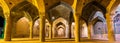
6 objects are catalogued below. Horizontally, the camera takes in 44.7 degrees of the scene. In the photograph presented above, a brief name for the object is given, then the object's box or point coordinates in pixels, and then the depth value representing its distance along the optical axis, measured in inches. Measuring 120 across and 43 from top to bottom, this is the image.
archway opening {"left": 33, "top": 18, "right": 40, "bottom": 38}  863.6
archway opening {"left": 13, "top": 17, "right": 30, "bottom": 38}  782.0
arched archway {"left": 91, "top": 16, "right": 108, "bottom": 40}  778.3
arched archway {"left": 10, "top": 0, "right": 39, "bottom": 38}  534.6
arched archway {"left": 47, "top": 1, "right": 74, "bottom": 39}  622.0
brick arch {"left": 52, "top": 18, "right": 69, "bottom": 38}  730.0
